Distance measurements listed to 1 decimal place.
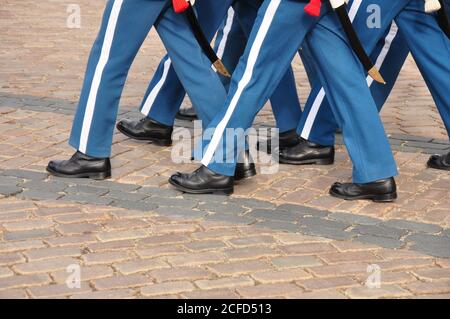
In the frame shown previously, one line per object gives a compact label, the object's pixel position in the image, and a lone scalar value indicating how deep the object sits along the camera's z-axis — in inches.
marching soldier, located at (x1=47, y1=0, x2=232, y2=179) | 446.6
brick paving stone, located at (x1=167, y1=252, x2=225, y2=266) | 372.8
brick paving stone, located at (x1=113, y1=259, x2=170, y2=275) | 364.8
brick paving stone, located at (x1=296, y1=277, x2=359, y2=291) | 356.5
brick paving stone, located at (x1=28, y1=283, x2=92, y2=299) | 342.3
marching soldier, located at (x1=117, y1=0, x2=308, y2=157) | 509.0
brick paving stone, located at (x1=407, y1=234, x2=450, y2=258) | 392.5
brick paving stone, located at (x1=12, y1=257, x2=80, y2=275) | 362.6
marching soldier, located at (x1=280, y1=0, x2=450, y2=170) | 461.1
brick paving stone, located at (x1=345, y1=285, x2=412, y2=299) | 349.1
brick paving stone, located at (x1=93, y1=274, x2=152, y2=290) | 350.3
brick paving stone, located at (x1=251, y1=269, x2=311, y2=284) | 360.5
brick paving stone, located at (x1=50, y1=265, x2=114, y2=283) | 356.5
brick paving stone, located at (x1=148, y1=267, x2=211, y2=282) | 358.5
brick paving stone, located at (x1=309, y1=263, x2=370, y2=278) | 367.9
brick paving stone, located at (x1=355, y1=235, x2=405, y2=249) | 397.7
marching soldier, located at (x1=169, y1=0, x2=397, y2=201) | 432.1
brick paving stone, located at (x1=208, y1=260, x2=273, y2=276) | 365.7
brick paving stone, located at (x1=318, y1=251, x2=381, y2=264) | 381.4
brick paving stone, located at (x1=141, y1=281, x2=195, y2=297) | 346.0
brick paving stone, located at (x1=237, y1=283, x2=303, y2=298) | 346.9
